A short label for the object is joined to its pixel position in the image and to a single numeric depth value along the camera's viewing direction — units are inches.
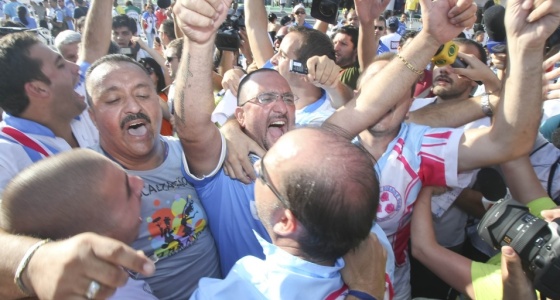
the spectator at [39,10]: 608.8
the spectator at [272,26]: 334.5
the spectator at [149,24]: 566.6
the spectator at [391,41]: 266.5
